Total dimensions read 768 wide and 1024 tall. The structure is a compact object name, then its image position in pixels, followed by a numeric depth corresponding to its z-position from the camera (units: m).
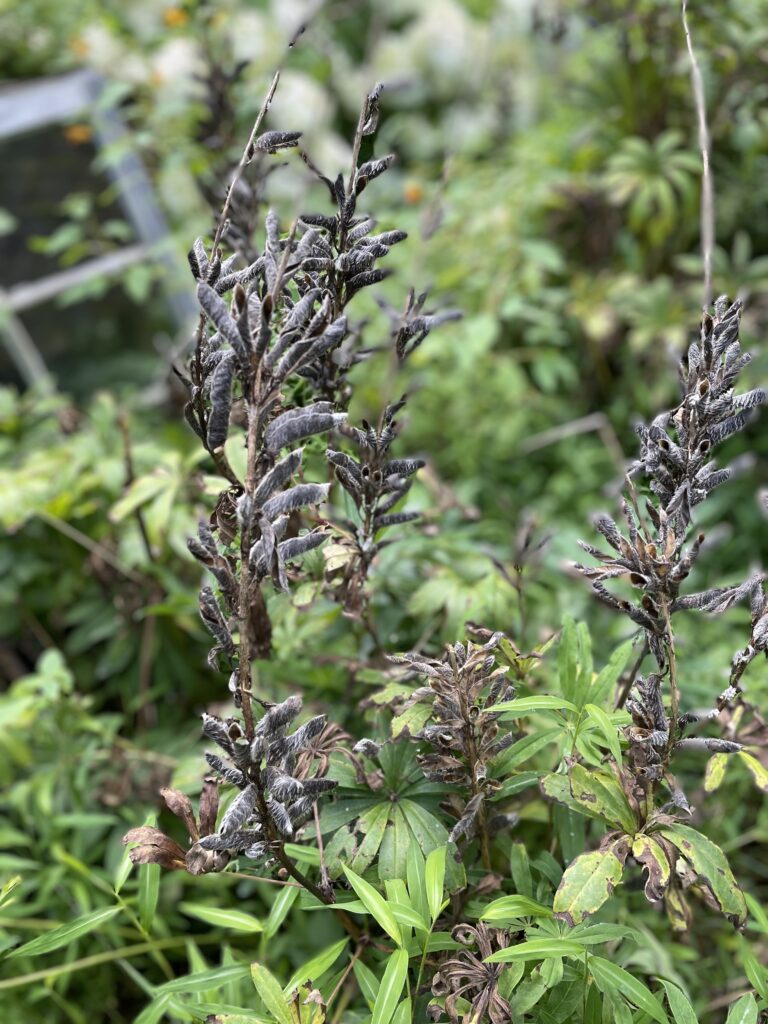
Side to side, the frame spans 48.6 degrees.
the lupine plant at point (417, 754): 0.62
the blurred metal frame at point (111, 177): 2.25
